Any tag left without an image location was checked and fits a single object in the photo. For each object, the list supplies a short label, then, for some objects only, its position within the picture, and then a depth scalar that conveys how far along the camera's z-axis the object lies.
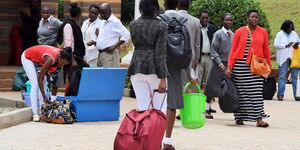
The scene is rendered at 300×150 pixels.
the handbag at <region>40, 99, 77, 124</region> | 10.22
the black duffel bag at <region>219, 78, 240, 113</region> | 10.82
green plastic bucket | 8.27
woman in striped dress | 10.69
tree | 19.42
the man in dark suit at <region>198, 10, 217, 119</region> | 12.48
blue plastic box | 10.35
